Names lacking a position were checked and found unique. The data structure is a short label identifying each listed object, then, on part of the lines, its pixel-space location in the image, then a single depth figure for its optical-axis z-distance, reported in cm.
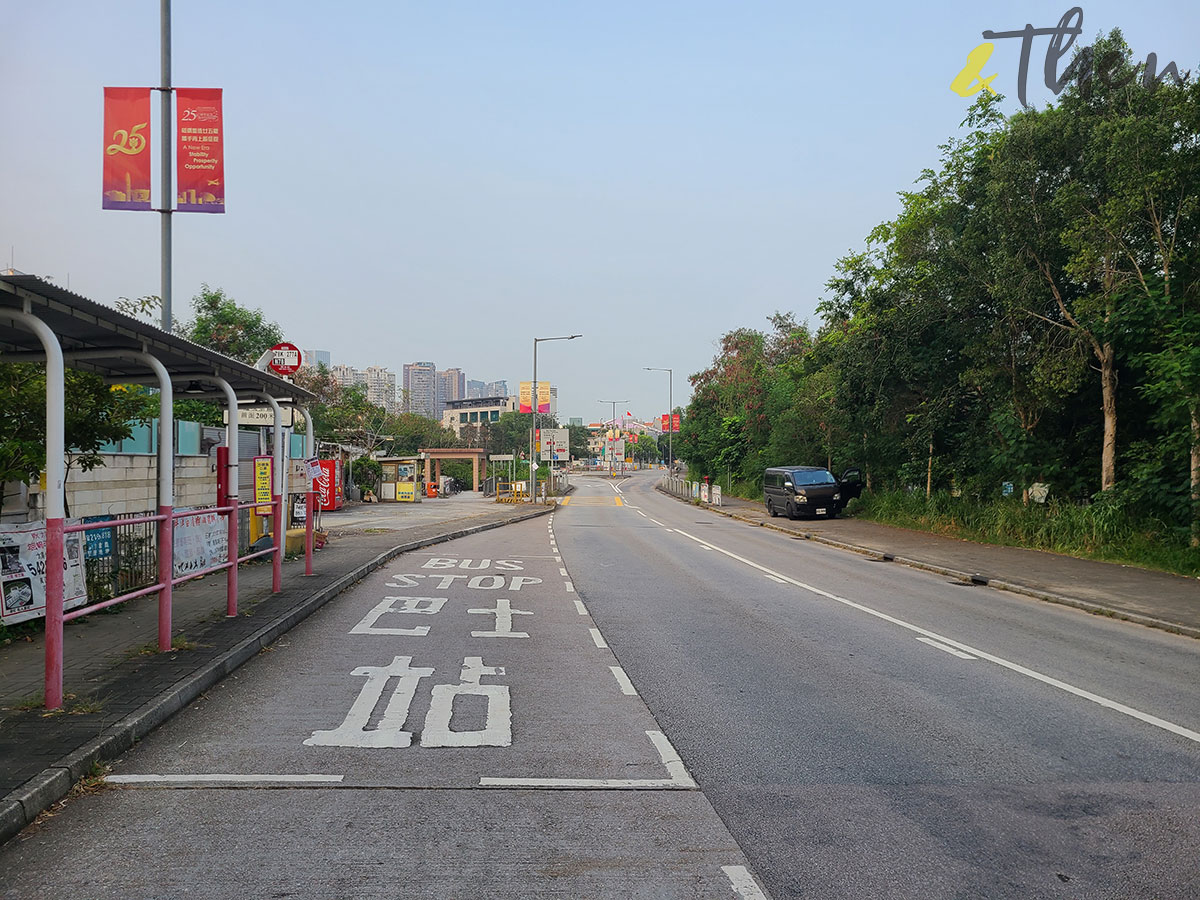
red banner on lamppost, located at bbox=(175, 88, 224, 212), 1240
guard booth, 5059
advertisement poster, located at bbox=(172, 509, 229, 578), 827
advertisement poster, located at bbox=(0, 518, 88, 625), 632
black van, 3175
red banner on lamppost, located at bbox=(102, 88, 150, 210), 1188
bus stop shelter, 577
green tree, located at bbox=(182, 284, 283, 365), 3250
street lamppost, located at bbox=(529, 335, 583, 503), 4772
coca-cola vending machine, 3382
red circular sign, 1428
